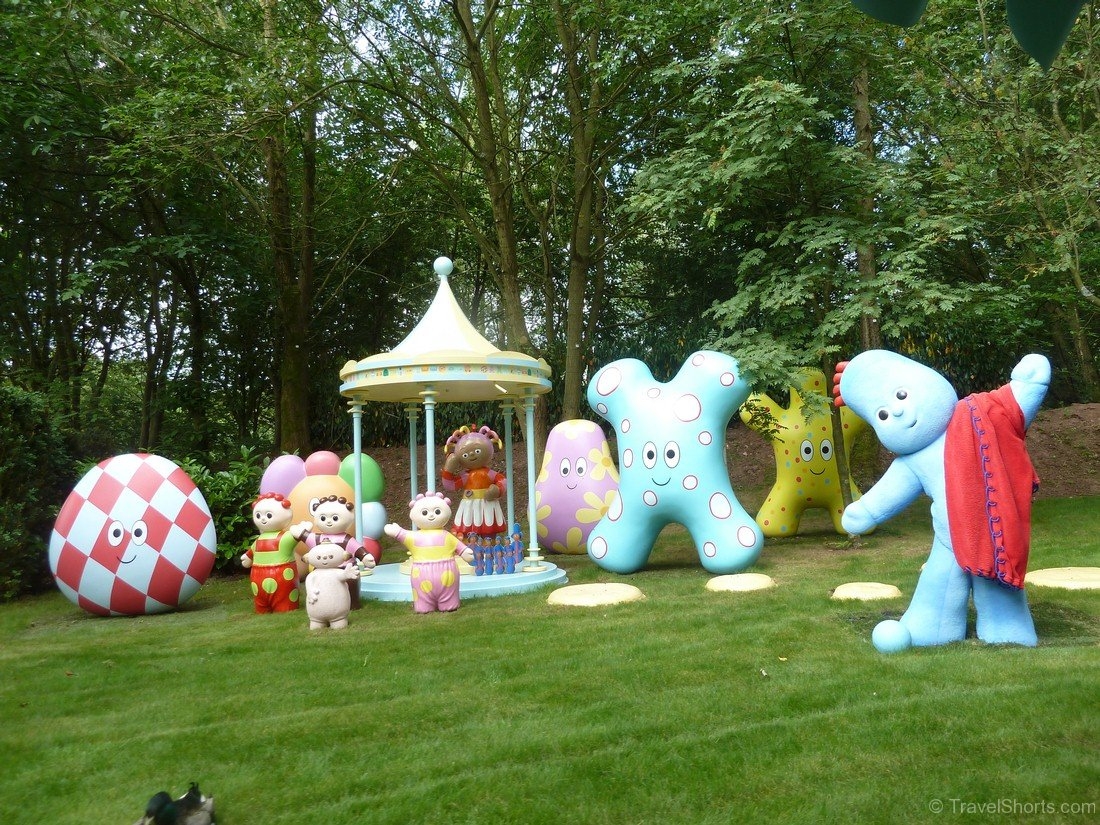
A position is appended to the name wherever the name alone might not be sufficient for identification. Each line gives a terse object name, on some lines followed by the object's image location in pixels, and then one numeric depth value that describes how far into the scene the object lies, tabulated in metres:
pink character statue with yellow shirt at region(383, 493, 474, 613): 7.74
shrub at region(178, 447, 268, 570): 10.27
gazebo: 8.68
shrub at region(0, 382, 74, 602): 9.14
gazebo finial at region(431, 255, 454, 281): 9.84
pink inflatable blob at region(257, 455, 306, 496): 10.12
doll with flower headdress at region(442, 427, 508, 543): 9.67
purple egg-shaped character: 10.95
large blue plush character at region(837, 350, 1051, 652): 5.38
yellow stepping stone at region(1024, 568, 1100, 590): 7.14
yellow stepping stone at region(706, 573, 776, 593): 7.88
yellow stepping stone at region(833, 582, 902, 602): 7.03
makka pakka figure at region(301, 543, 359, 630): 7.17
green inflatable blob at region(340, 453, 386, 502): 10.81
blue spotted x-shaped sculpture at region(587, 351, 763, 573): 9.00
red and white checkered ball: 7.89
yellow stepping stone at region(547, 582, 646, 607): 7.57
